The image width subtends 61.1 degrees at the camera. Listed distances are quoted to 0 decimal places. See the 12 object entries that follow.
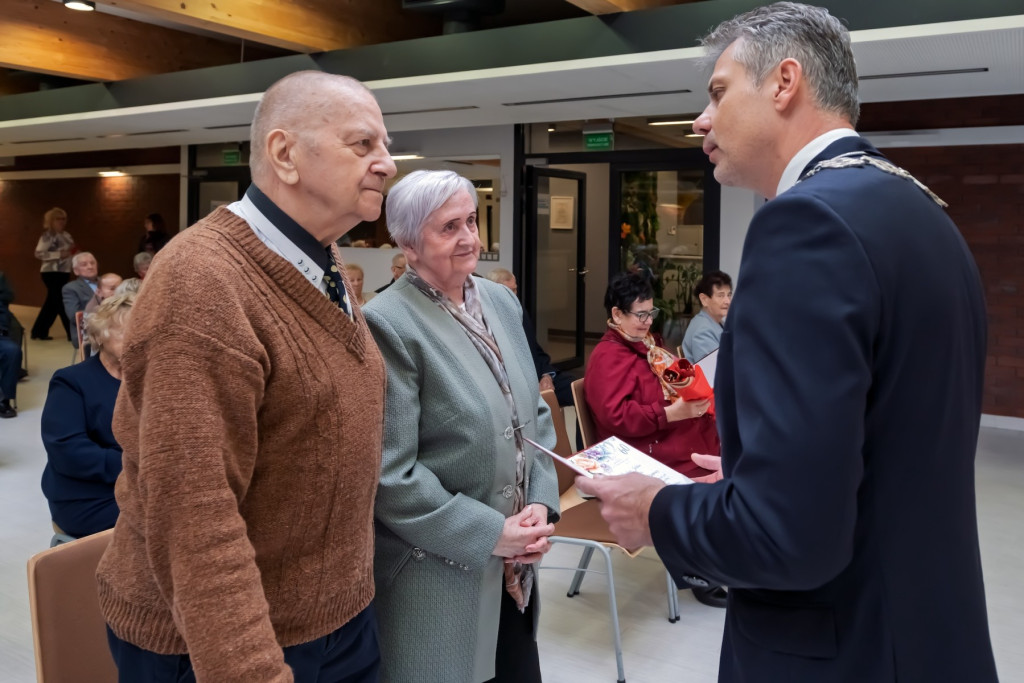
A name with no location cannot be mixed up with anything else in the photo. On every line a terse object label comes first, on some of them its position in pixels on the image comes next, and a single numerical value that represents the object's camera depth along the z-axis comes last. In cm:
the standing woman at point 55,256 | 1134
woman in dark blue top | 307
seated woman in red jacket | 350
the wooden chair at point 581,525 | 326
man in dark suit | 95
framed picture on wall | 1018
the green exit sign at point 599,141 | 896
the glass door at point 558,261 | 992
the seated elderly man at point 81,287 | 817
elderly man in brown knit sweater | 114
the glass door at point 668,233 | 851
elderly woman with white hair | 186
